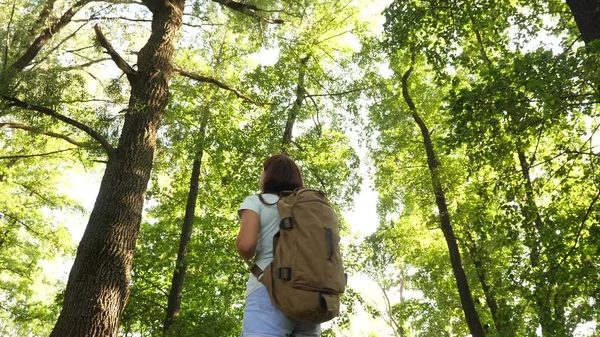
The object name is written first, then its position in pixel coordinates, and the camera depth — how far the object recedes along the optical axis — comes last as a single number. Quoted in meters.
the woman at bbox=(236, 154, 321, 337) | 2.04
